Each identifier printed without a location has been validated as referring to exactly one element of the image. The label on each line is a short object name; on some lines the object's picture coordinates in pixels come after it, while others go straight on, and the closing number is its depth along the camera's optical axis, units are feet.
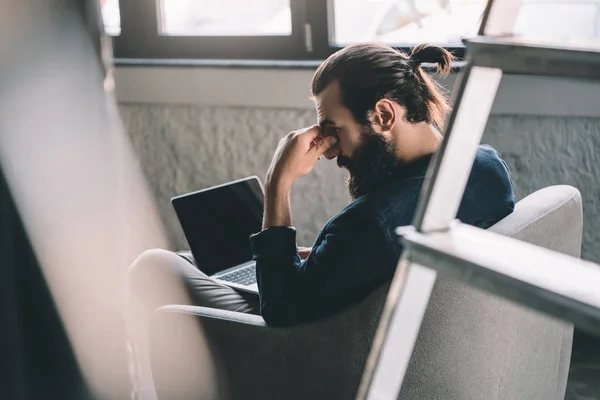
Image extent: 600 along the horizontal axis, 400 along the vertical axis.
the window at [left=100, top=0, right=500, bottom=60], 12.60
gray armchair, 8.06
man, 8.14
